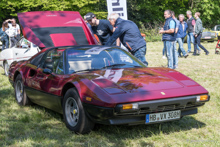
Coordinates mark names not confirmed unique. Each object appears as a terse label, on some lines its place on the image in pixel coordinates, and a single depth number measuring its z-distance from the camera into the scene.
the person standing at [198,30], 14.31
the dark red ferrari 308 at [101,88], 3.84
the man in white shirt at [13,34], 14.30
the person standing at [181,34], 13.04
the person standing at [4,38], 15.42
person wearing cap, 8.32
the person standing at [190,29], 15.05
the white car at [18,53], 9.46
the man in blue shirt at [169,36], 9.72
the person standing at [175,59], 10.28
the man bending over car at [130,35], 7.10
